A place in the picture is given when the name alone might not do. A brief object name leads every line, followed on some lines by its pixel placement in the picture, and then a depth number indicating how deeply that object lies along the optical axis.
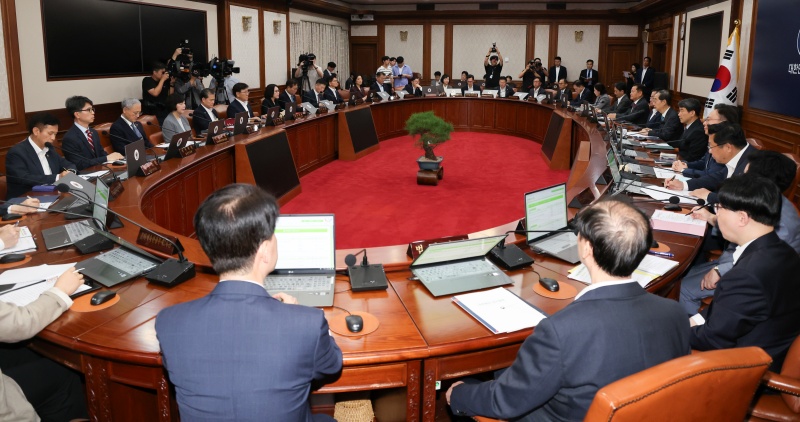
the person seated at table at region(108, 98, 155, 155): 5.34
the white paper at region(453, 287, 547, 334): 2.04
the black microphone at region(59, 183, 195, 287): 2.36
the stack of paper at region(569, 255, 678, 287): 2.45
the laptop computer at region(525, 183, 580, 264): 2.76
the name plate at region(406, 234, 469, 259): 2.52
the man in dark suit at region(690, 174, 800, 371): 1.96
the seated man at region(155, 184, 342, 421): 1.37
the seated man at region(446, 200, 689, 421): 1.42
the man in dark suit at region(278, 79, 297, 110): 8.59
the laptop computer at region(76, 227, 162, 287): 2.42
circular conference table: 1.90
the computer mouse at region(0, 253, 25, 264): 2.62
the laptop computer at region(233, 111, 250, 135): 6.04
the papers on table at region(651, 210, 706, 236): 3.13
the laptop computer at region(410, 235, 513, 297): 2.35
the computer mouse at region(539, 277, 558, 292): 2.31
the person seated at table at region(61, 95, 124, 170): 4.72
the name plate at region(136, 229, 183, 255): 2.67
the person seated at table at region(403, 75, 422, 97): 11.33
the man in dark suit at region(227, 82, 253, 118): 7.18
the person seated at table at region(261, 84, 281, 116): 8.12
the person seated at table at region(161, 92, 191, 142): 5.93
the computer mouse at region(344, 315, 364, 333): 1.98
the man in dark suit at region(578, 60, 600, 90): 14.09
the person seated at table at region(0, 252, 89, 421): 1.82
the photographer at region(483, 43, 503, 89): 13.30
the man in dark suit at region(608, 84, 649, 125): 7.87
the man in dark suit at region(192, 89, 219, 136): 6.57
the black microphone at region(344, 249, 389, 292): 2.33
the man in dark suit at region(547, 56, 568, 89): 14.22
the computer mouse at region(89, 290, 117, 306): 2.19
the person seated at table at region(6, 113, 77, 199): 4.01
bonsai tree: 6.69
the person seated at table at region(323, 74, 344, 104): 9.59
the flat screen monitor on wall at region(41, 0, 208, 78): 6.61
